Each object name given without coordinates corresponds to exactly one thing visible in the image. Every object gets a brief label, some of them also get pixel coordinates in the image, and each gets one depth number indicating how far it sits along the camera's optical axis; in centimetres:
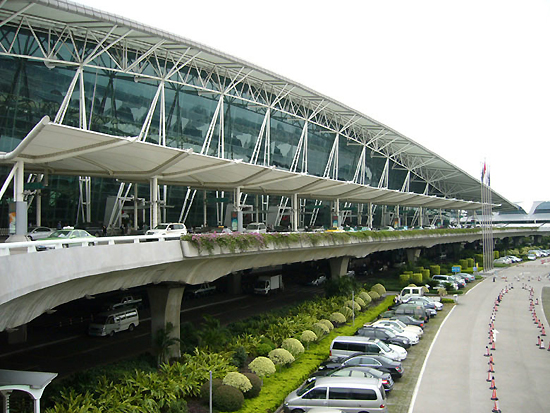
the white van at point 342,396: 1834
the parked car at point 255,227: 3812
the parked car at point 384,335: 2914
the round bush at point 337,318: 3419
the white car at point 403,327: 3142
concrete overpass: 1316
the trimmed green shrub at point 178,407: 1784
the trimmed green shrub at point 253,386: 2038
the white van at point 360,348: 2553
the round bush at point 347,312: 3603
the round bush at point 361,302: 3950
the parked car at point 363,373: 2134
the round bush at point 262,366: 2280
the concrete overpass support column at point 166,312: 2450
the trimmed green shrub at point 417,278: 5447
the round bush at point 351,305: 3788
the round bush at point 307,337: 2827
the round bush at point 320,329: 2983
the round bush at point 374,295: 4469
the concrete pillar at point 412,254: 6969
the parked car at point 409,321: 3469
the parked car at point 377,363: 2333
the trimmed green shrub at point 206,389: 1938
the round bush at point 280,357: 2430
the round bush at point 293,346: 2589
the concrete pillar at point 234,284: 4575
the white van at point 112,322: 3006
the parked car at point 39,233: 2512
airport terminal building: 2927
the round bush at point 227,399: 1883
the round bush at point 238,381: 2011
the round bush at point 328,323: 3178
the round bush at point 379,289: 4744
